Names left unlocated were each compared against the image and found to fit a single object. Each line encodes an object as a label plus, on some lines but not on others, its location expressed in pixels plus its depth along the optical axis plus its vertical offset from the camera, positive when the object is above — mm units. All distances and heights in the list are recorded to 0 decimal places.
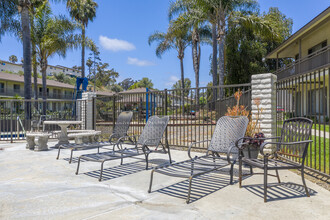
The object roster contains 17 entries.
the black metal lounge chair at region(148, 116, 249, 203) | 3405 -736
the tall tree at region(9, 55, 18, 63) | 68688 +14739
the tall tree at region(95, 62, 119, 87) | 62031 +9434
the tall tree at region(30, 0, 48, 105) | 18103 +6654
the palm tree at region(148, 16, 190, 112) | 29889 +8494
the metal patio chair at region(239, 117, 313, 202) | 3191 -500
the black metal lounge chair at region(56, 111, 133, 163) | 5824 -465
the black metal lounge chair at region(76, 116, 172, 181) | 4600 -607
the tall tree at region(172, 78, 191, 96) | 70938 +8038
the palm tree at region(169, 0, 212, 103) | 19734 +8495
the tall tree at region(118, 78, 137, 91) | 82512 +9281
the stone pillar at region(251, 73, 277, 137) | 5595 +166
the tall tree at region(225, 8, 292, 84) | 24328 +5930
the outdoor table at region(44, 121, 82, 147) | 7758 -853
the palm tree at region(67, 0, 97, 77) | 27030 +11118
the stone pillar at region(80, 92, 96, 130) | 9836 -54
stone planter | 4852 -864
